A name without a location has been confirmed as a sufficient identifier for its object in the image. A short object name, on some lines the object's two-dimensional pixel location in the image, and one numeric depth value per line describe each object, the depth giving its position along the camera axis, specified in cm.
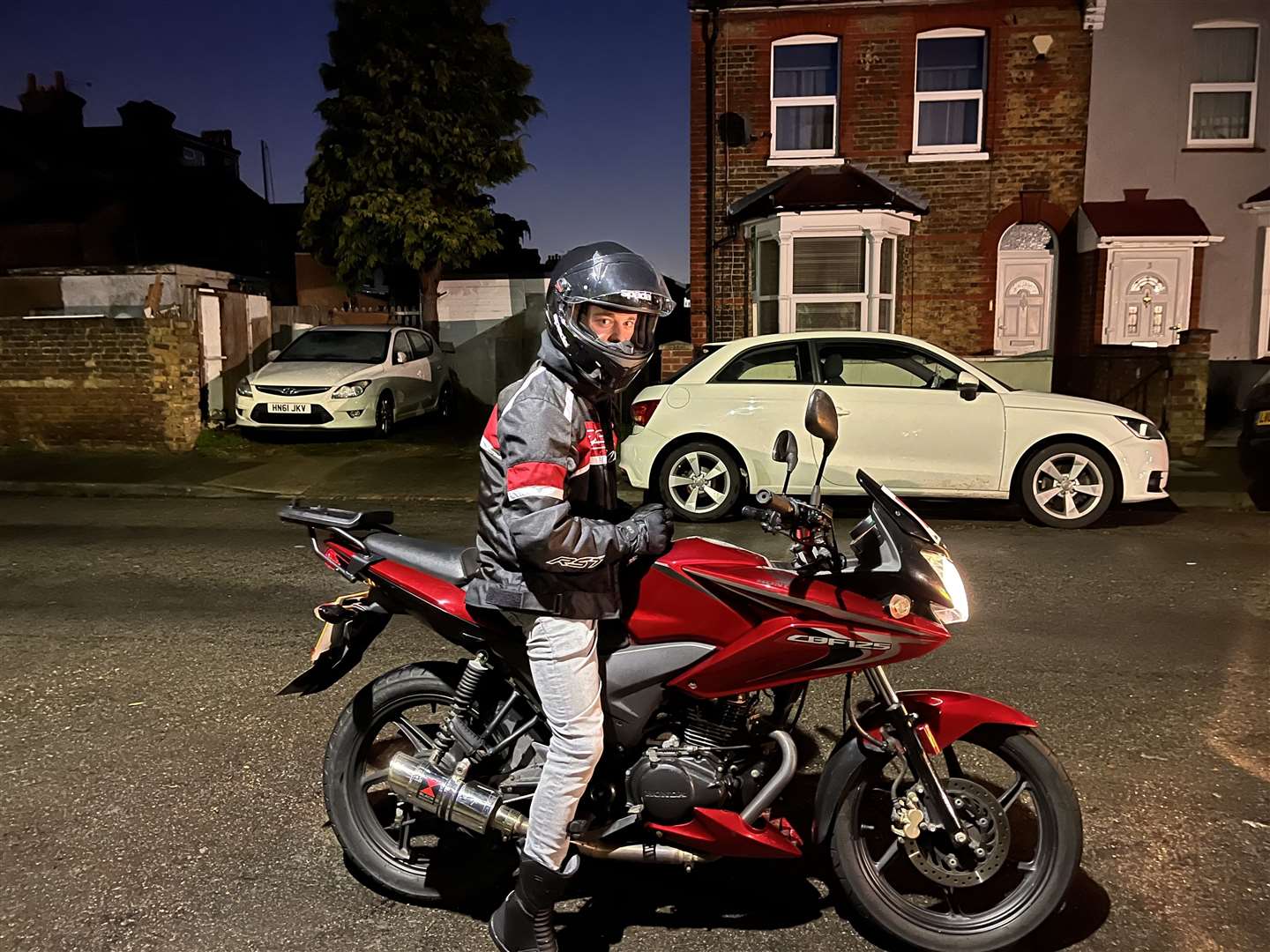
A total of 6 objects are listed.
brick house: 1480
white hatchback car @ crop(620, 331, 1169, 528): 838
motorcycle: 264
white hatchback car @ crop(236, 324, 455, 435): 1288
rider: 246
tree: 1802
